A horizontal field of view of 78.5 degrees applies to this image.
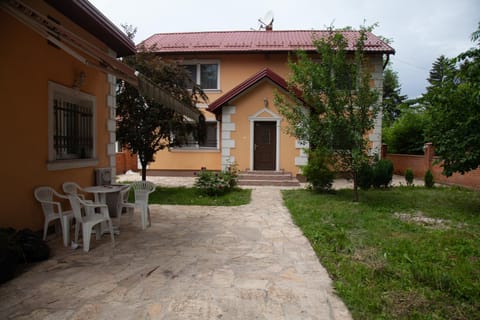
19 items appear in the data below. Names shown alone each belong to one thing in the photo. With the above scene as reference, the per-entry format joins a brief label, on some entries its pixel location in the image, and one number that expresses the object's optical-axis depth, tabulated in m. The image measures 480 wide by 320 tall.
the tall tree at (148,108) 9.55
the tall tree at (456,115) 7.05
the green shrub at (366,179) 10.63
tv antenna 19.78
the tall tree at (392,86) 43.69
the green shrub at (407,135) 15.83
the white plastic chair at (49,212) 4.65
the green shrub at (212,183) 9.69
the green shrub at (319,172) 10.11
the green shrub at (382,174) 10.97
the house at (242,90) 13.02
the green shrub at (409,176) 11.65
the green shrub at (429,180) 11.25
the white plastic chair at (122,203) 5.78
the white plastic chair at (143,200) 5.80
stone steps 12.20
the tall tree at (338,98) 8.00
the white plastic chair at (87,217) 4.44
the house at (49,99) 4.29
